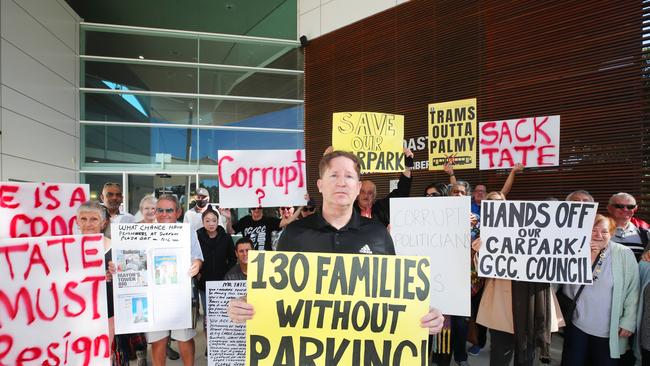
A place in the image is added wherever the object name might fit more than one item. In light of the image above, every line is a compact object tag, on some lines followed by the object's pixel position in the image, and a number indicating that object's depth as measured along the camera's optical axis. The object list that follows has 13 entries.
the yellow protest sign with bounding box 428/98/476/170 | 4.91
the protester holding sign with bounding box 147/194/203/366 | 3.32
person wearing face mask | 4.85
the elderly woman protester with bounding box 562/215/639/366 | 2.88
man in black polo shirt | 1.79
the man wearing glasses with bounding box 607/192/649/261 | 3.53
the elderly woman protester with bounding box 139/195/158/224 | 3.98
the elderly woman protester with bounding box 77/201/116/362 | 2.95
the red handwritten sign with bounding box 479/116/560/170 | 4.48
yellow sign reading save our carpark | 4.29
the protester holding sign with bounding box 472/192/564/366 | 2.98
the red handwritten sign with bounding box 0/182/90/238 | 3.02
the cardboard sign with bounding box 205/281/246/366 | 3.27
